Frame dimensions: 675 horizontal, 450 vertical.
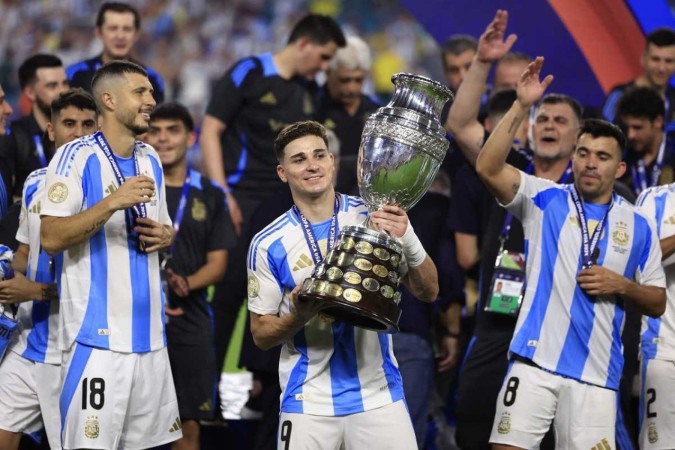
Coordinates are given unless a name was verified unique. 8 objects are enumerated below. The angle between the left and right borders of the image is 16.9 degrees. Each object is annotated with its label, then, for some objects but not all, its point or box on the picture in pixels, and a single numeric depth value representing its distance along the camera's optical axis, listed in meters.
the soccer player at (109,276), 9.56
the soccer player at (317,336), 8.98
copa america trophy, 8.29
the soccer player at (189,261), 12.12
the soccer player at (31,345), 10.29
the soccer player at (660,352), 11.35
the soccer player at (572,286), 10.48
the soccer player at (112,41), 14.12
